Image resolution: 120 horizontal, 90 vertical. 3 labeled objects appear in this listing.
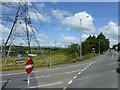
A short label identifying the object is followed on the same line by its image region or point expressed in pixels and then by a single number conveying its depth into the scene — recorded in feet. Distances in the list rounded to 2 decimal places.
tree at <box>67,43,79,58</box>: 100.03
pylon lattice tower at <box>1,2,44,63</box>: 49.99
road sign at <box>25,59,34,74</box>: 13.97
